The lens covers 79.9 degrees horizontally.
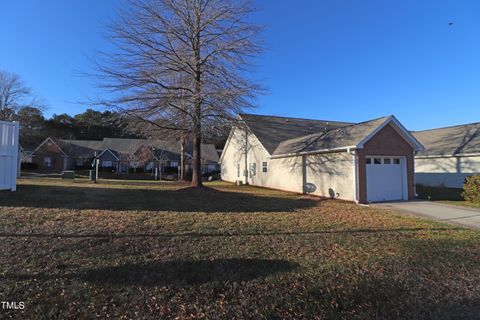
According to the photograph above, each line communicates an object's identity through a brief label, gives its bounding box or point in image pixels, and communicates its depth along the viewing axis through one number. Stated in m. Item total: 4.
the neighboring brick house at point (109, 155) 40.88
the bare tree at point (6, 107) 39.72
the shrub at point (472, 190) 14.02
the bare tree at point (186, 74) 13.88
